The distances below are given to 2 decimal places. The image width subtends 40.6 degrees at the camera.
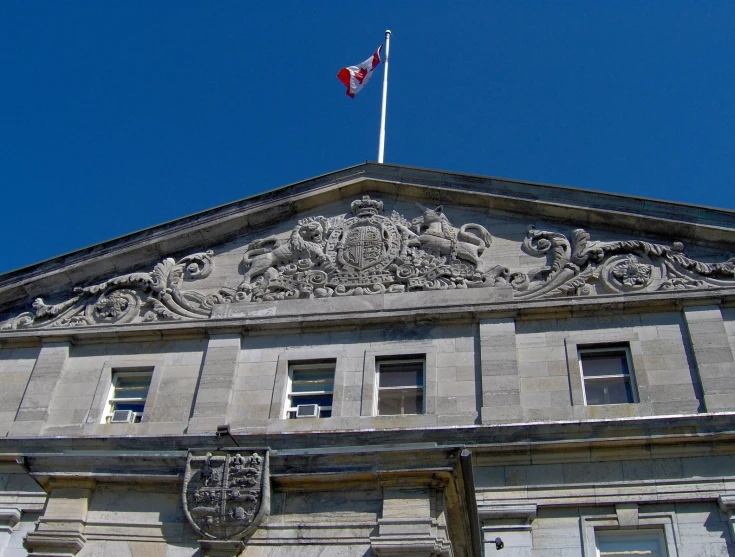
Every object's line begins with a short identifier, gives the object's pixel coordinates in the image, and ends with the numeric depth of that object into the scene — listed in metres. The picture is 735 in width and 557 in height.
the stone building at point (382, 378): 15.58
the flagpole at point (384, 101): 25.67
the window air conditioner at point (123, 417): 19.94
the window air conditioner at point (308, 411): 19.22
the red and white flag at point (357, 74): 28.00
